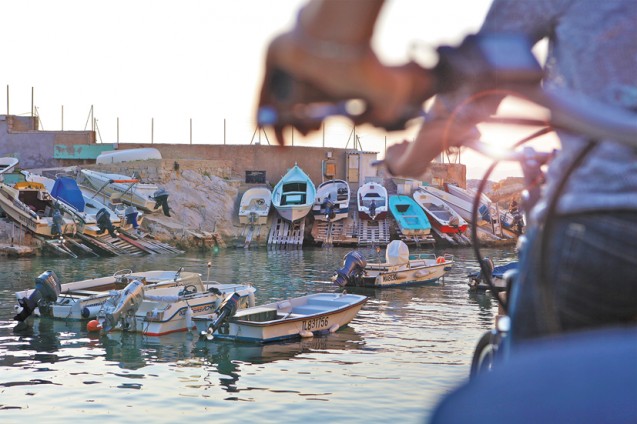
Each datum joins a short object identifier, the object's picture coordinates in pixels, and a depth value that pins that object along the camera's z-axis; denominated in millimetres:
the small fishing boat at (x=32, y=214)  45312
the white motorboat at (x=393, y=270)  33000
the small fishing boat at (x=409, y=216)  56562
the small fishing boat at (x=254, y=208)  57156
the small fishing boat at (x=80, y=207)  47562
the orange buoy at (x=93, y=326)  22609
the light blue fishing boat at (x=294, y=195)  56178
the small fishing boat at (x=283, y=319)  20984
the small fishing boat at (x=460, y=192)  59781
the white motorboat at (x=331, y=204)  57219
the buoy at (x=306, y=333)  21653
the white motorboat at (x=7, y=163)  55031
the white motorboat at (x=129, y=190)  53062
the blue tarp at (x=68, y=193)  49500
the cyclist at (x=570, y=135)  1458
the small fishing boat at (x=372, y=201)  57094
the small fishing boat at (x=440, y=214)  56656
